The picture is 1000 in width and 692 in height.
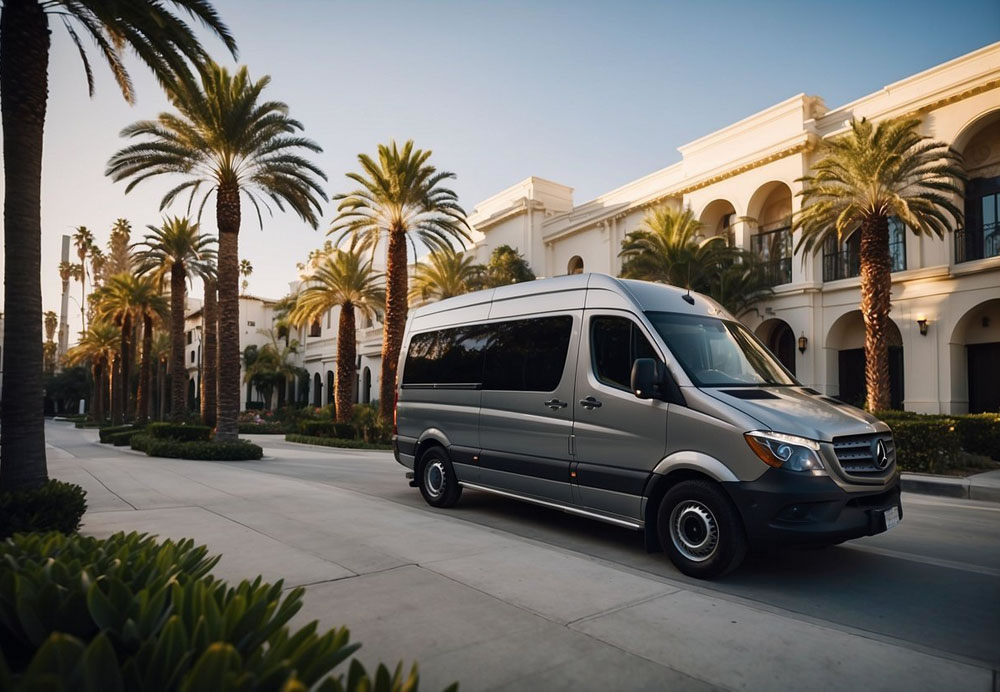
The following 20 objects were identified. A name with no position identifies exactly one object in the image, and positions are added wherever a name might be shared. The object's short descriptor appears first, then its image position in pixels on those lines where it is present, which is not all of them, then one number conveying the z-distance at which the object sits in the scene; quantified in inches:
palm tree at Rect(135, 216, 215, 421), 1062.4
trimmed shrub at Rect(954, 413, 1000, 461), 595.2
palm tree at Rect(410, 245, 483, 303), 1299.2
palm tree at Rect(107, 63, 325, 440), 710.5
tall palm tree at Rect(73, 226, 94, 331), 3046.3
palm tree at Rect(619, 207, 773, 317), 917.8
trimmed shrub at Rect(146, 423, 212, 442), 738.8
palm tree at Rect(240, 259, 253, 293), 3099.9
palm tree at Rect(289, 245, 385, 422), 1178.0
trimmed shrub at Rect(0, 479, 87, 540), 233.9
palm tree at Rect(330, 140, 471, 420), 940.0
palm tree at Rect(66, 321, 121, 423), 2032.5
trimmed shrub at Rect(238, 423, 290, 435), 1342.3
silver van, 191.8
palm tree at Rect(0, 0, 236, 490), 262.8
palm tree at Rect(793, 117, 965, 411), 671.1
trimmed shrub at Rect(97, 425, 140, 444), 1071.9
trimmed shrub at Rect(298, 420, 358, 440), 981.2
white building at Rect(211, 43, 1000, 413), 754.8
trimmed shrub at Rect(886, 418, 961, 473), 516.1
